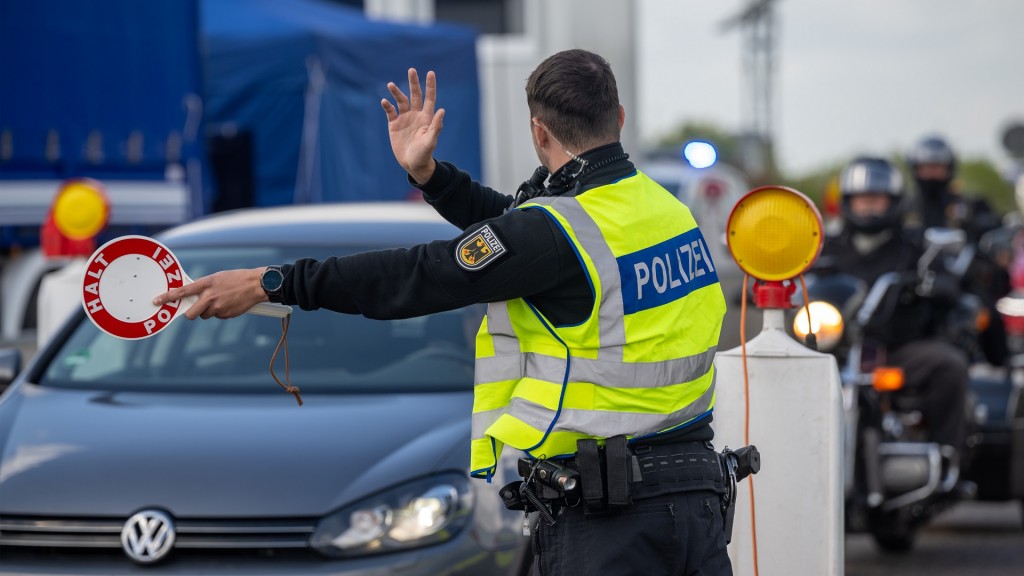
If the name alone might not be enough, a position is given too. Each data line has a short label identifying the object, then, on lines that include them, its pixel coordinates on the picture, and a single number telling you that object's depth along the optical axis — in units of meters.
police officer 6.69
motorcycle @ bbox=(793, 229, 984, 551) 14.28
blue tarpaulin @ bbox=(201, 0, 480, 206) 32.91
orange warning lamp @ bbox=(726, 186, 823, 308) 8.80
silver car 9.08
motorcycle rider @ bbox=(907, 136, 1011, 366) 19.14
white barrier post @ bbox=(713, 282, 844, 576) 8.66
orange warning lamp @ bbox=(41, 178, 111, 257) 16.86
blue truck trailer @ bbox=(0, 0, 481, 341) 25.00
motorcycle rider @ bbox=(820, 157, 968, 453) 15.16
